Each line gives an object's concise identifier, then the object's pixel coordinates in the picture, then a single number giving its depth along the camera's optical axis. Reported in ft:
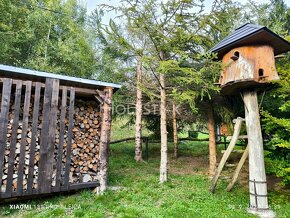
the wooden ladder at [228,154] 16.16
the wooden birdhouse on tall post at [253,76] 14.65
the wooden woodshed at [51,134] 14.05
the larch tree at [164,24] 17.94
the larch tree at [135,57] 26.61
